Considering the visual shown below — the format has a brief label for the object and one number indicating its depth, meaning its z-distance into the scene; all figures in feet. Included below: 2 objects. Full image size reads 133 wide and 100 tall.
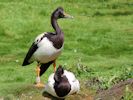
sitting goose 64.28
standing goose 71.31
